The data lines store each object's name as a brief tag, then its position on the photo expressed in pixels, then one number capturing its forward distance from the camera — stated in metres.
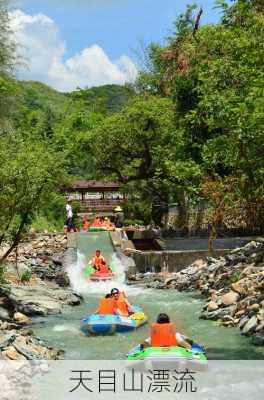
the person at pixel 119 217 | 32.47
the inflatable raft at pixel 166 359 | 9.93
